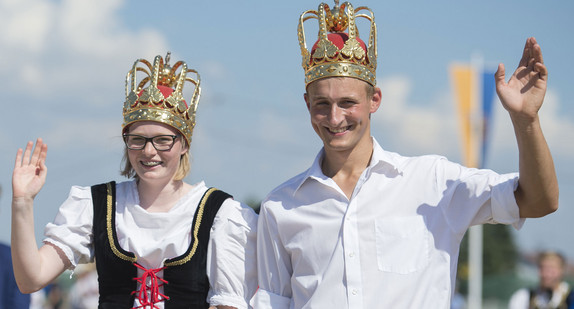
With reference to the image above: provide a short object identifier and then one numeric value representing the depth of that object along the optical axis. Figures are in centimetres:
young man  656
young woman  791
